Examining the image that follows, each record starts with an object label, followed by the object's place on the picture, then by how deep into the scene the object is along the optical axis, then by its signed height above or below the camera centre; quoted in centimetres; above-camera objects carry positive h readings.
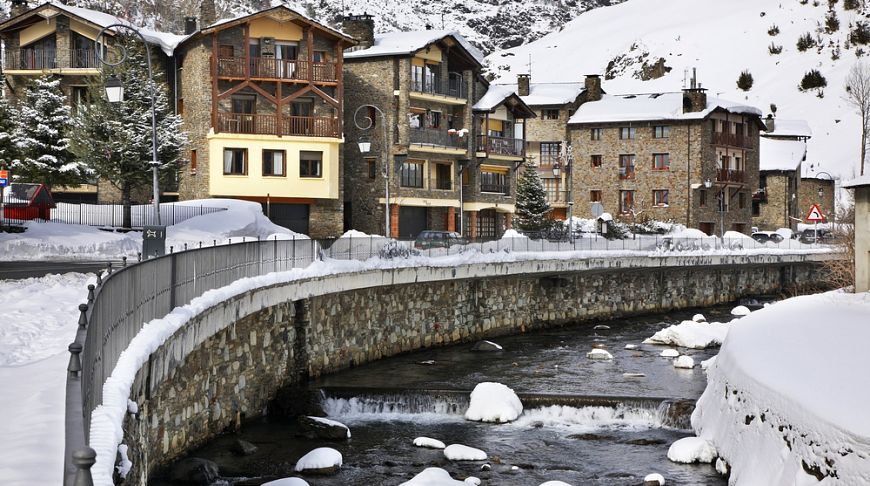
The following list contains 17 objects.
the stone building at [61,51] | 5381 +825
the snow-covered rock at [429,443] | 2194 -492
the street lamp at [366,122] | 5567 +470
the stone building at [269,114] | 5069 +469
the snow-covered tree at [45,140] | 4700 +318
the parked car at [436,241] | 3609 -118
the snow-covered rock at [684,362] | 3259 -484
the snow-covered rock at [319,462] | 1973 -480
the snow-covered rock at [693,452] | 2075 -485
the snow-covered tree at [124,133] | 4312 +317
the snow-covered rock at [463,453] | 2094 -492
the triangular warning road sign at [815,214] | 4674 -32
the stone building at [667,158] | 7638 +367
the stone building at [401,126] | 5625 +454
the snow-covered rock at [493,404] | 2438 -461
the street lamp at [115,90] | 2480 +283
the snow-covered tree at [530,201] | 6631 +44
